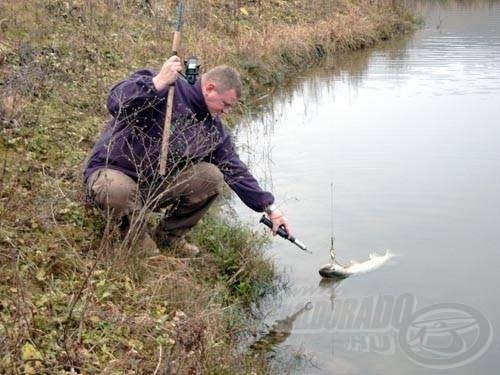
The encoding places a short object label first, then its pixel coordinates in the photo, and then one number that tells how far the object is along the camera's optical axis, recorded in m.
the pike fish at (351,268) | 5.55
